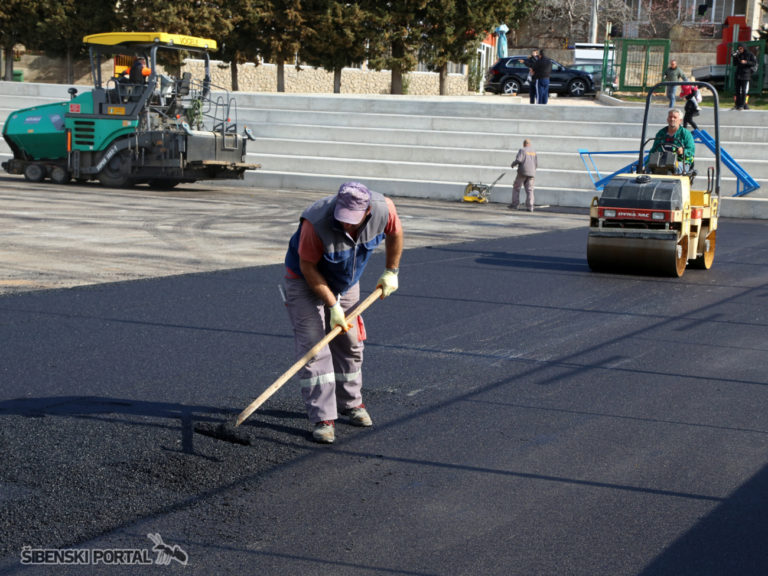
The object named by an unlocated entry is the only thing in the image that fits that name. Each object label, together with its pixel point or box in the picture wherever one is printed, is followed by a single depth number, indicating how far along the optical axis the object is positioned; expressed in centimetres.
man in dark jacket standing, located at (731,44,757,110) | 2745
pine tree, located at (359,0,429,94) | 3588
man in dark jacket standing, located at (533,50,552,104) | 2992
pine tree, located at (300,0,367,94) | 3572
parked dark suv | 4053
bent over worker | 555
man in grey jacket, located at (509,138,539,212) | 2206
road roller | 1199
